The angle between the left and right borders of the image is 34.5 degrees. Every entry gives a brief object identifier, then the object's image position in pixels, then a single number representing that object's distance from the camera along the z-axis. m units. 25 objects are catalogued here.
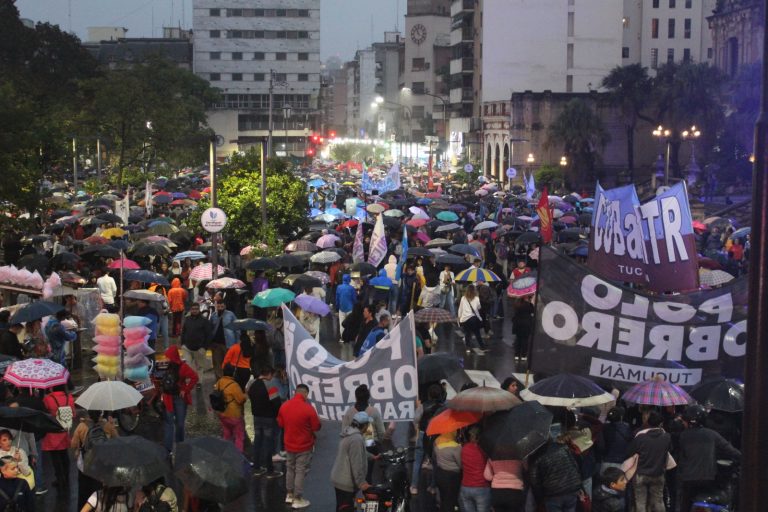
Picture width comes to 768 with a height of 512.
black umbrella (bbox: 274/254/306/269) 25.56
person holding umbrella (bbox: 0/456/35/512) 10.63
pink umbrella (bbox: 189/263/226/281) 24.45
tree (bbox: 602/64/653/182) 77.56
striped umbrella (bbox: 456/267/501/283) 23.25
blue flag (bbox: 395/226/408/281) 23.59
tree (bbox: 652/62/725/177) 71.00
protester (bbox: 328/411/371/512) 11.27
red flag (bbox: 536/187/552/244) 18.17
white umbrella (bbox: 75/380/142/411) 12.66
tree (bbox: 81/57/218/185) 56.66
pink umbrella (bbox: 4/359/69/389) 13.09
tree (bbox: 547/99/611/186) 77.06
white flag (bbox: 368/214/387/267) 25.30
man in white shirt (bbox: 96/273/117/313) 22.39
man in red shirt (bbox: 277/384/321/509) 12.40
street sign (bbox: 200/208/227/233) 23.48
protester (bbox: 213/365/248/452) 13.89
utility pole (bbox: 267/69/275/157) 38.66
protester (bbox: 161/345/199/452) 14.65
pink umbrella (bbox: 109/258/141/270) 23.99
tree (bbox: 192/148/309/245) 34.34
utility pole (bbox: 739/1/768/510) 6.40
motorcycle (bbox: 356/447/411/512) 10.95
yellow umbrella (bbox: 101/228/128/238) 32.66
